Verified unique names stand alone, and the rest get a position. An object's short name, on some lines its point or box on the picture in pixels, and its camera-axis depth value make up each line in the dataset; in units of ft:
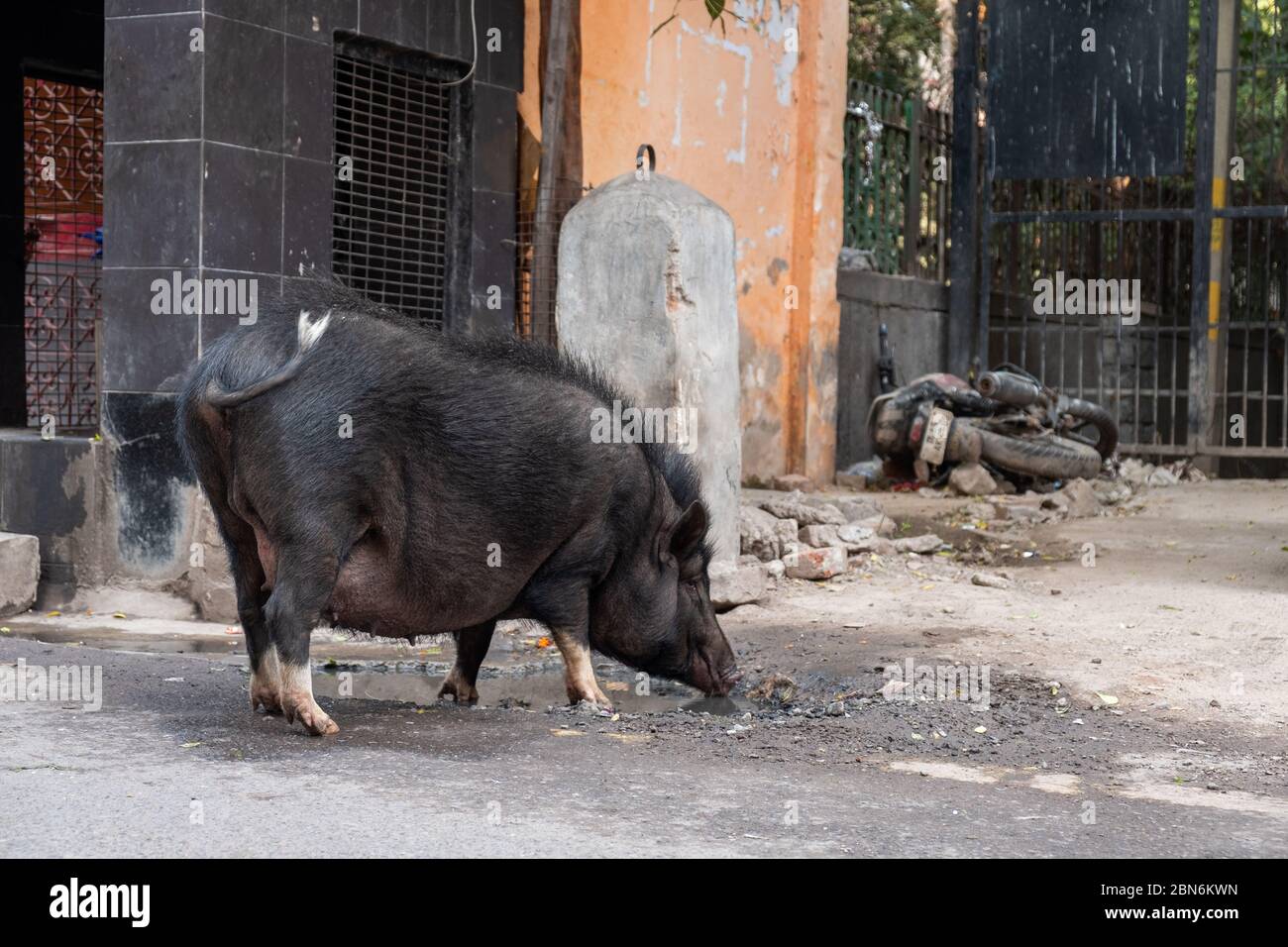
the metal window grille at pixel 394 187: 30.04
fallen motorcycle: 41.39
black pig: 16.07
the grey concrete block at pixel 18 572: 25.59
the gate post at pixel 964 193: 48.75
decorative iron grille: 39.42
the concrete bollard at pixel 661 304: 24.98
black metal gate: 46.47
